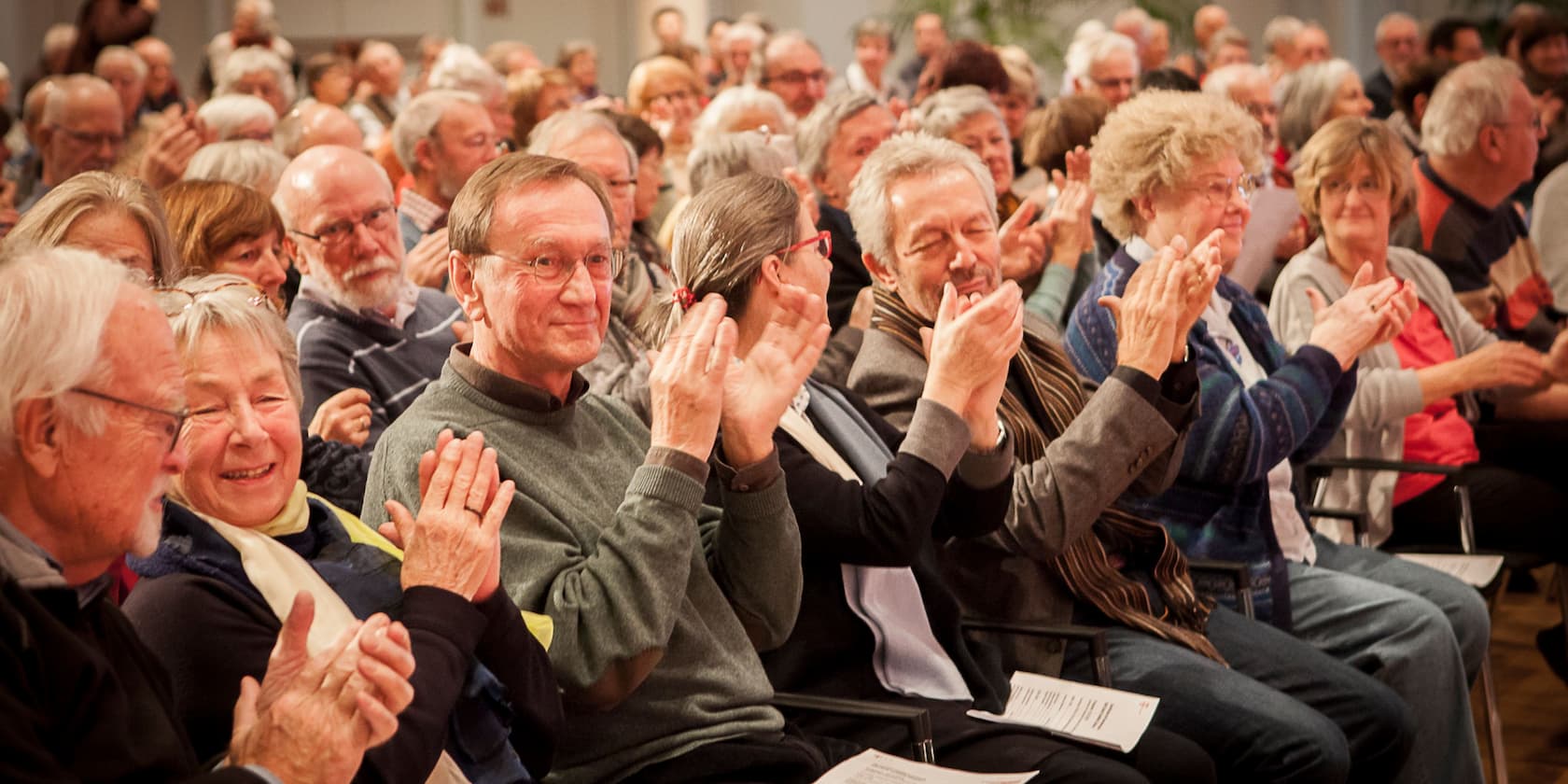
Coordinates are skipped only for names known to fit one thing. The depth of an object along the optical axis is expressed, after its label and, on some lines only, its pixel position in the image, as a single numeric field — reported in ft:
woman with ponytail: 7.52
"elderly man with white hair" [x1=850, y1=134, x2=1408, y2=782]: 8.59
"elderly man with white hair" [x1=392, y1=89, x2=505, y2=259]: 15.24
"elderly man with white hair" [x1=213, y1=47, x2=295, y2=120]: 22.56
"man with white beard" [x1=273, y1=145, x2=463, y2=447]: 10.27
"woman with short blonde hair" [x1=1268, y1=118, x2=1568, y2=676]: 12.26
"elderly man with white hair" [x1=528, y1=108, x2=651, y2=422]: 11.59
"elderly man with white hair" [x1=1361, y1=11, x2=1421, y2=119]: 31.27
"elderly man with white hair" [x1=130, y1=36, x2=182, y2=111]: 29.55
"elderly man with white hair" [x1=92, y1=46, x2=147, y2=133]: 24.55
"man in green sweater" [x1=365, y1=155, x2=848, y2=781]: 6.33
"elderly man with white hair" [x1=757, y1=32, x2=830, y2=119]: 23.90
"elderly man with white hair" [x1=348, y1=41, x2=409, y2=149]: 27.55
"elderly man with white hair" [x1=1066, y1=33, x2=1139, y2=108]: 23.57
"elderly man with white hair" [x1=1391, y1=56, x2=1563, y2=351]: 15.05
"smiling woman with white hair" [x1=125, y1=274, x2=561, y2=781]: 5.40
